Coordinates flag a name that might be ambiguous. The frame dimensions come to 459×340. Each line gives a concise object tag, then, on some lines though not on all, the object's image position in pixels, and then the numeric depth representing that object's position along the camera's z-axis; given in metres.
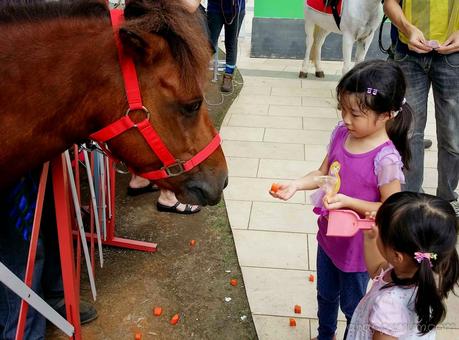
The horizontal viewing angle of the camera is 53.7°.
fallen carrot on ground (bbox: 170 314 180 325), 2.45
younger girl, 1.26
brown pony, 1.33
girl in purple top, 1.64
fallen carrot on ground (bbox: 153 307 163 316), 2.51
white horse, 5.88
